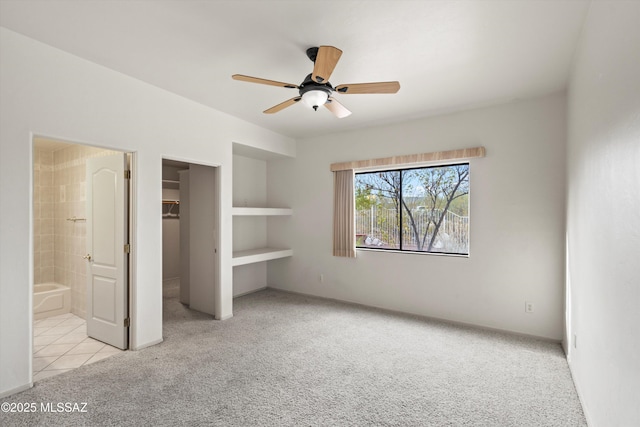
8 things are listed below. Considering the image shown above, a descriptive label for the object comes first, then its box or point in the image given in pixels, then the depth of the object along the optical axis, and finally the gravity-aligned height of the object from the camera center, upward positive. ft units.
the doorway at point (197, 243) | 13.83 -1.45
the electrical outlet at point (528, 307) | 11.41 -3.54
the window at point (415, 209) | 13.16 +0.15
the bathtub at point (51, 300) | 13.25 -3.87
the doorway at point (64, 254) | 10.59 -1.89
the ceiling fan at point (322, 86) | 7.11 +3.38
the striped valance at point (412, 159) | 12.36 +2.40
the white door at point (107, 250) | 10.36 -1.30
